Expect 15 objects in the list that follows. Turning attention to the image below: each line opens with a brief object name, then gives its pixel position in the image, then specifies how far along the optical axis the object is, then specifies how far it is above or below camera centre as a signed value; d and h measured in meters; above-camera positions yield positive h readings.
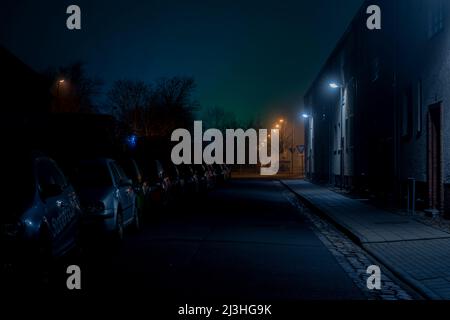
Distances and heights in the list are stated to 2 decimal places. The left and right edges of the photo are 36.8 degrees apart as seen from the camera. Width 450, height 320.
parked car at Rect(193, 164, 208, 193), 33.66 -0.42
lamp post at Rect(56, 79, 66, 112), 68.80 +6.81
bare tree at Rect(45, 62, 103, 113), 71.69 +8.92
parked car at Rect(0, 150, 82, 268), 7.68 -0.53
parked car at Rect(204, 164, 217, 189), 37.50 -0.43
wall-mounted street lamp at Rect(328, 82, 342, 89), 34.94 +4.37
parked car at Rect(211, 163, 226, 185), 46.88 -0.32
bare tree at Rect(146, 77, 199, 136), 70.12 +6.24
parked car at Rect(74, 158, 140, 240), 12.41 -0.53
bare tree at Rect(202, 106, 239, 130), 128.25 +9.06
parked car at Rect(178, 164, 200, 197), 28.49 -0.50
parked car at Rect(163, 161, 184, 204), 24.35 -0.47
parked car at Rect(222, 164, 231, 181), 54.04 -0.30
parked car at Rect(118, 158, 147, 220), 16.77 -0.17
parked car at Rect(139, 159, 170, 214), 19.30 -0.46
